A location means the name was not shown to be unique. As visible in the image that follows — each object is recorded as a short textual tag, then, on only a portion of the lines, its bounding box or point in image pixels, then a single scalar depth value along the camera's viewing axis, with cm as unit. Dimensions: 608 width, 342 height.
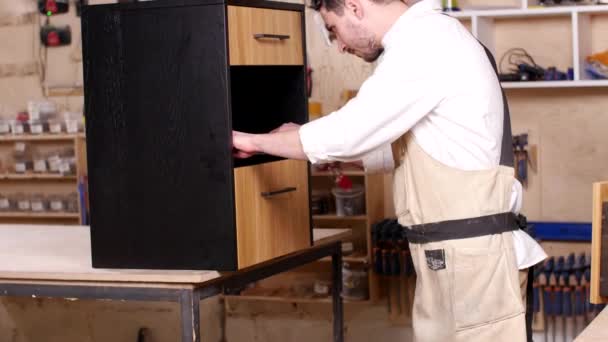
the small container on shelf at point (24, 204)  616
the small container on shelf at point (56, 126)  603
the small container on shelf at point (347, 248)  536
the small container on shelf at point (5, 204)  623
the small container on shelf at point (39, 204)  608
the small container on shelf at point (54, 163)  602
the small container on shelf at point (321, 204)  539
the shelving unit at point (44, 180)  593
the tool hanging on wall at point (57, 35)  614
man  236
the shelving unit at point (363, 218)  520
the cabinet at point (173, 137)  254
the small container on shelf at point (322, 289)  543
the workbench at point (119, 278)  261
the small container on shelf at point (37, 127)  606
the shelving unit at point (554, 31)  458
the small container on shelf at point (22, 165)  614
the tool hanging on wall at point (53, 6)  612
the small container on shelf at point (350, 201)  526
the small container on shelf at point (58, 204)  602
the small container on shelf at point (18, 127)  613
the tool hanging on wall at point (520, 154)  490
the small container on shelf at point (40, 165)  608
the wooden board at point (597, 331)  198
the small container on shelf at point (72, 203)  600
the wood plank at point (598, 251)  270
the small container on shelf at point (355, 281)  536
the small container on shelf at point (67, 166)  598
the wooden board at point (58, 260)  263
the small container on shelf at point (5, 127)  619
